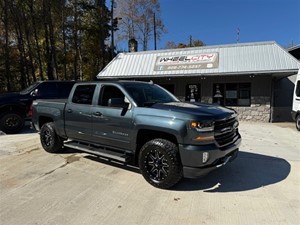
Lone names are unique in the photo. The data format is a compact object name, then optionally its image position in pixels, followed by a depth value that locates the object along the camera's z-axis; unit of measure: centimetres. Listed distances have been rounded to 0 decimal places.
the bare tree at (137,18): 3956
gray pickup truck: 402
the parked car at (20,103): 984
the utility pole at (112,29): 2780
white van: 1096
